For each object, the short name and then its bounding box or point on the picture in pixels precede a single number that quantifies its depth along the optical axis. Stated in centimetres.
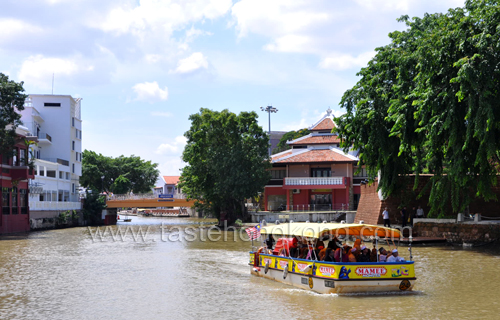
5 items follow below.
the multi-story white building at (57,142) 6200
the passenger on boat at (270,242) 2236
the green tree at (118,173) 9081
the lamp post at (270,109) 8634
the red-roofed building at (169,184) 12611
